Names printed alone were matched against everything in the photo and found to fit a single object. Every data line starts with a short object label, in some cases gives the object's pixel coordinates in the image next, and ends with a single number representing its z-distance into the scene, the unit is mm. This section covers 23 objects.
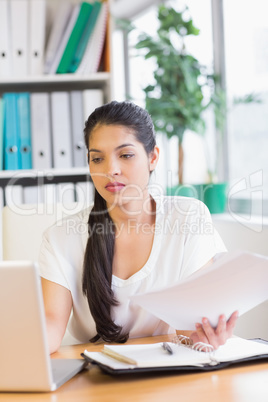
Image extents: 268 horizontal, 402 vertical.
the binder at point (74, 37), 2273
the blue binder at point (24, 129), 2262
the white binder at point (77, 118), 2287
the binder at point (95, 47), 2291
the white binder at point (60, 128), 2275
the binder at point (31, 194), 2232
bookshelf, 2232
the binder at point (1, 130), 2254
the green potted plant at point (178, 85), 2531
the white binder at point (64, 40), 2275
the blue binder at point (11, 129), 2250
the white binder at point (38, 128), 2262
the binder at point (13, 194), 2221
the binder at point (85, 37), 2285
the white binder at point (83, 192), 2275
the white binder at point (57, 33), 2285
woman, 1419
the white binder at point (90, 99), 2285
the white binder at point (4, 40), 2229
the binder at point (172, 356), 982
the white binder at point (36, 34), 2256
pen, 1044
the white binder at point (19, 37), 2250
